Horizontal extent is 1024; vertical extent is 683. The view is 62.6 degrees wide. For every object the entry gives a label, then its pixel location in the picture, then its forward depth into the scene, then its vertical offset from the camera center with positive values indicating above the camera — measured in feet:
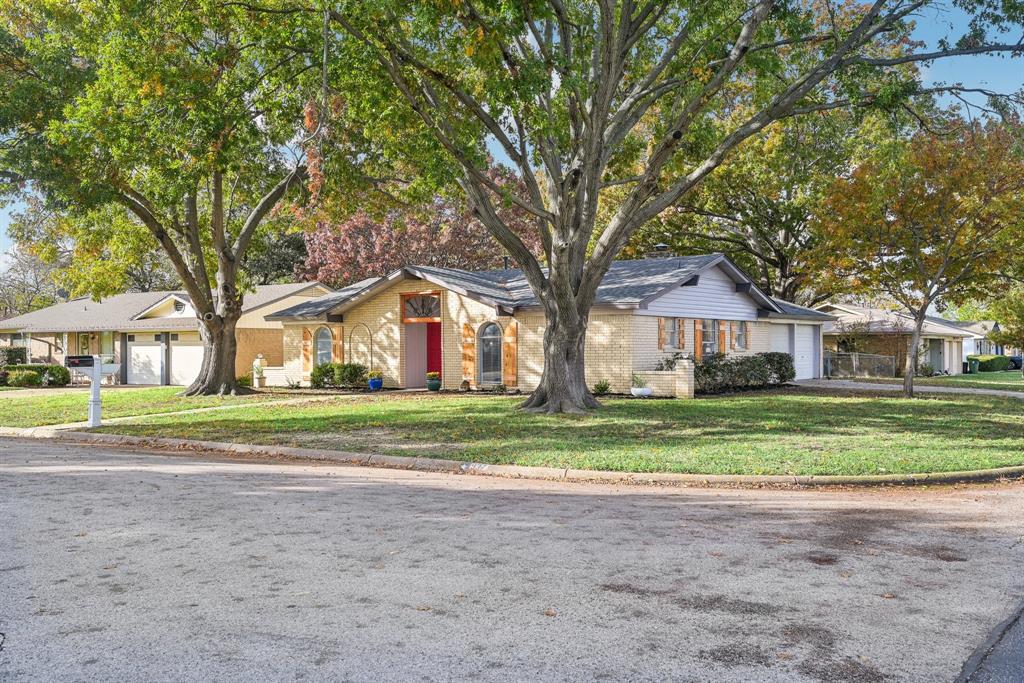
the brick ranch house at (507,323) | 84.48 +5.45
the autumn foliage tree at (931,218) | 76.95 +14.49
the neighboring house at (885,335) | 147.13 +6.08
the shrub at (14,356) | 140.97 +3.48
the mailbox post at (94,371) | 56.39 +0.32
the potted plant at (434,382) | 92.43 -1.02
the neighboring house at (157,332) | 118.11 +6.39
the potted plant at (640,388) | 80.02 -1.64
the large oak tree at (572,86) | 53.01 +19.97
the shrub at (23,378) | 117.80 -0.22
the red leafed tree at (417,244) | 142.92 +22.22
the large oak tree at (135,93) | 58.39 +20.92
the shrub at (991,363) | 184.44 +1.05
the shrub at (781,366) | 100.22 +0.44
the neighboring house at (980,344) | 195.83 +6.19
